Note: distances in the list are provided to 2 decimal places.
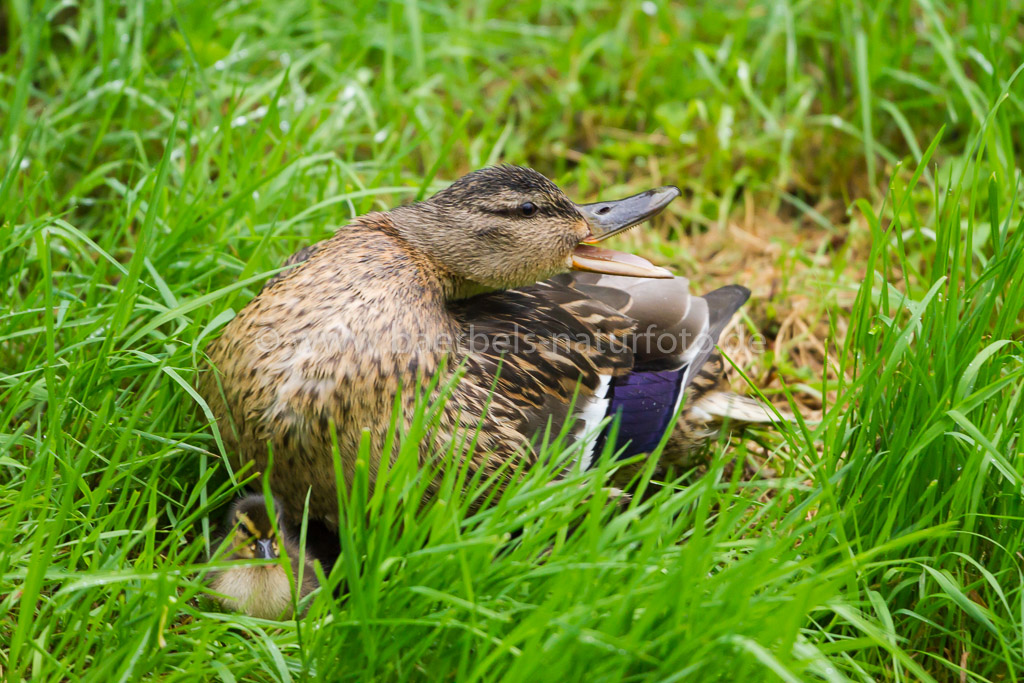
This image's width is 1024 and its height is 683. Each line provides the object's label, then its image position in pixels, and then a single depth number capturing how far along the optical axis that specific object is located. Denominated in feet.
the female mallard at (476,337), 14.06
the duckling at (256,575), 13.52
